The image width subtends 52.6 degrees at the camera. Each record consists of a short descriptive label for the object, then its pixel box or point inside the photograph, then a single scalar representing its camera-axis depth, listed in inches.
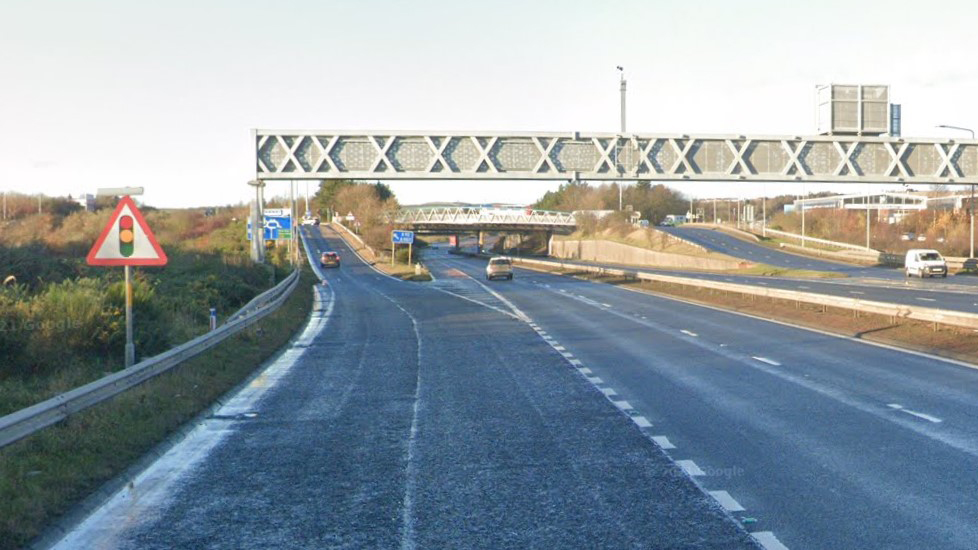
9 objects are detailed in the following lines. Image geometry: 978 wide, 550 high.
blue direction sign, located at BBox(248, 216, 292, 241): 2217.0
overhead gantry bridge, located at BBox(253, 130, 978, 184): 1792.6
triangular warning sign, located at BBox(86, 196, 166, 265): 524.1
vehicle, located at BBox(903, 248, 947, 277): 2267.5
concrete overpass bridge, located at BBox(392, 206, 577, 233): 4680.1
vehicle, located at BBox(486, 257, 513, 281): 2588.6
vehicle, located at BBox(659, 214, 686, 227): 6681.1
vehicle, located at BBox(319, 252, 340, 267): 3661.4
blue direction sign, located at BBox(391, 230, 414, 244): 3607.3
